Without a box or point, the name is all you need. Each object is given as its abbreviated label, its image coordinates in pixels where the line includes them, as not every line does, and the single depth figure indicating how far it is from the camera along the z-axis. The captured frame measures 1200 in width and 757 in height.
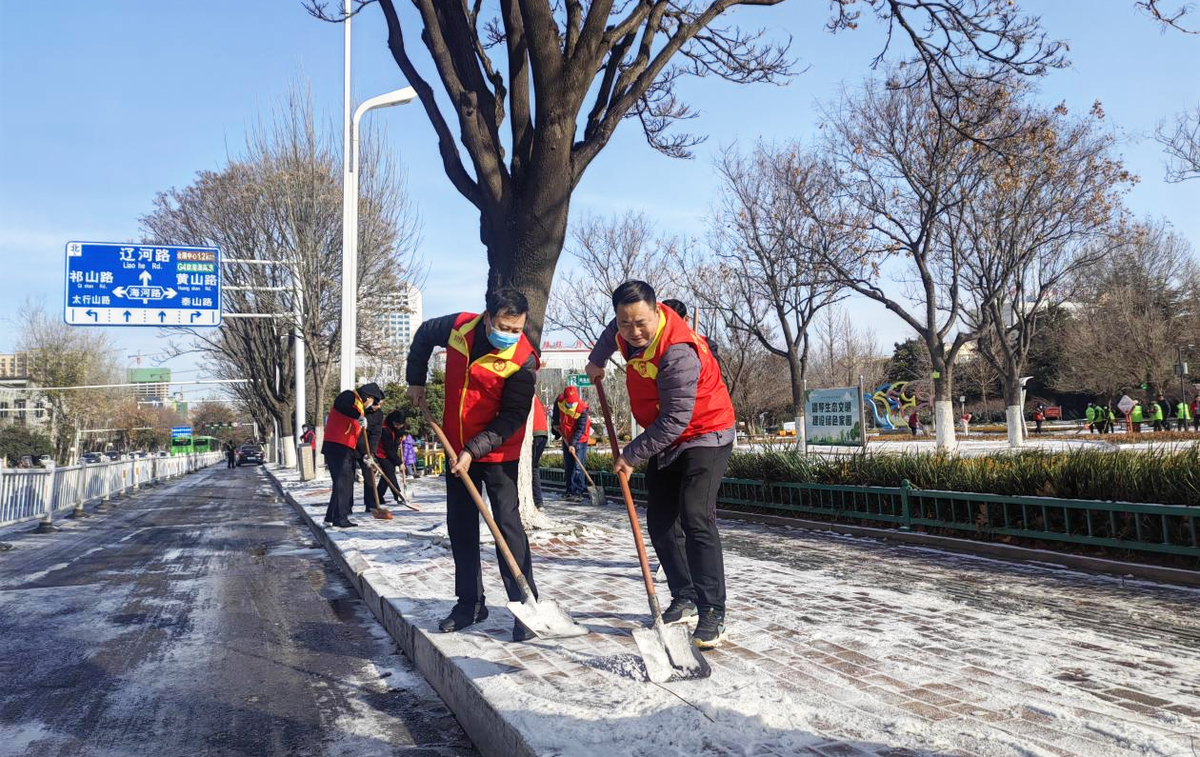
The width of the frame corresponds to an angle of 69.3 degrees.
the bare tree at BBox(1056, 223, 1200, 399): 32.25
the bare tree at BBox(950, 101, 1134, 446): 15.56
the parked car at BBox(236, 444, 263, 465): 60.47
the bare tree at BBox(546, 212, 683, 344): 24.11
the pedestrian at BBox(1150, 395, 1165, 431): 28.31
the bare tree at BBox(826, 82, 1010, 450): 15.66
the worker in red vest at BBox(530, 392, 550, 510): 9.77
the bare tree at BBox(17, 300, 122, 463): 47.84
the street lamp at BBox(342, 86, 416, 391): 16.23
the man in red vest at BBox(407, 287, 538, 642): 4.07
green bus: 78.50
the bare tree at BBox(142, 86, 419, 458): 23.08
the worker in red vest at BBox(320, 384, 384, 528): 9.12
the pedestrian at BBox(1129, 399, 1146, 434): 32.04
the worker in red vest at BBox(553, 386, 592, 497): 13.00
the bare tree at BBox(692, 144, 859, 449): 18.50
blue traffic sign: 18.56
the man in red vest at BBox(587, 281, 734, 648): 3.66
